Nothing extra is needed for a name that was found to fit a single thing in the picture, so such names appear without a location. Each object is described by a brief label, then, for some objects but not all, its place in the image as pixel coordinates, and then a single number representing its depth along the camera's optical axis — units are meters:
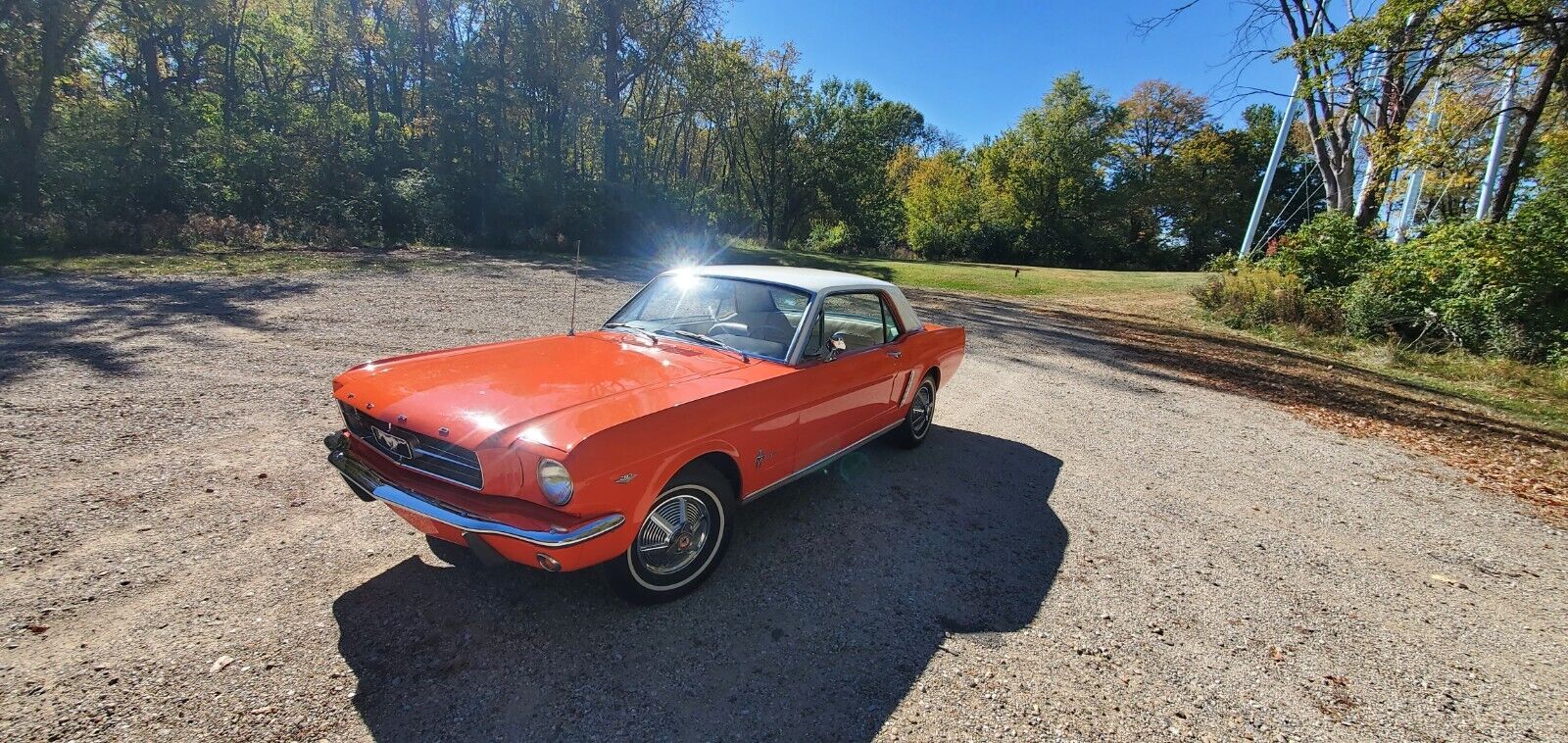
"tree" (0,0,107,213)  12.79
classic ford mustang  2.36
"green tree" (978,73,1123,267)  39.78
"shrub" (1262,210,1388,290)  13.09
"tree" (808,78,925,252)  37.28
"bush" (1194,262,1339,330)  13.12
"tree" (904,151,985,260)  39.16
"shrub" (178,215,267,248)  13.68
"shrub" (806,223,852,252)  39.16
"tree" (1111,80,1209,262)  41.28
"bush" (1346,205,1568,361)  9.43
